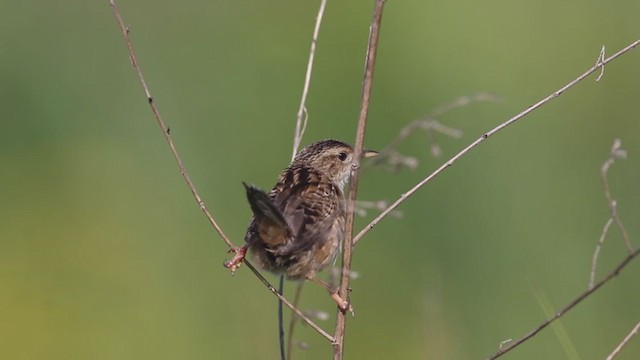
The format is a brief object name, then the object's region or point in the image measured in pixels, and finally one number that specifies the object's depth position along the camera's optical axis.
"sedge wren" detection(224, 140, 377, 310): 7.09
